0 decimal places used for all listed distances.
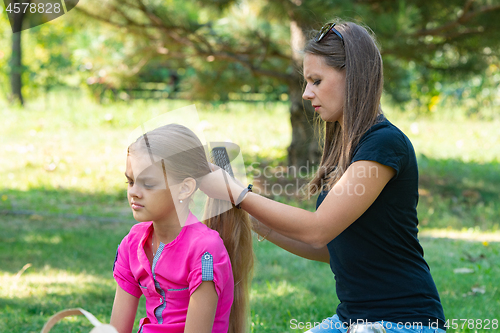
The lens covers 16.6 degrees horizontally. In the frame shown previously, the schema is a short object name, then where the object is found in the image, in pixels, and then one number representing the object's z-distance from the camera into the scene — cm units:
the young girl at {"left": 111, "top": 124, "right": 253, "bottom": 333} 362
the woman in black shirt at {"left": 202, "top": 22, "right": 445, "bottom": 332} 358
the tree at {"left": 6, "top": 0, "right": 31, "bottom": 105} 1506
